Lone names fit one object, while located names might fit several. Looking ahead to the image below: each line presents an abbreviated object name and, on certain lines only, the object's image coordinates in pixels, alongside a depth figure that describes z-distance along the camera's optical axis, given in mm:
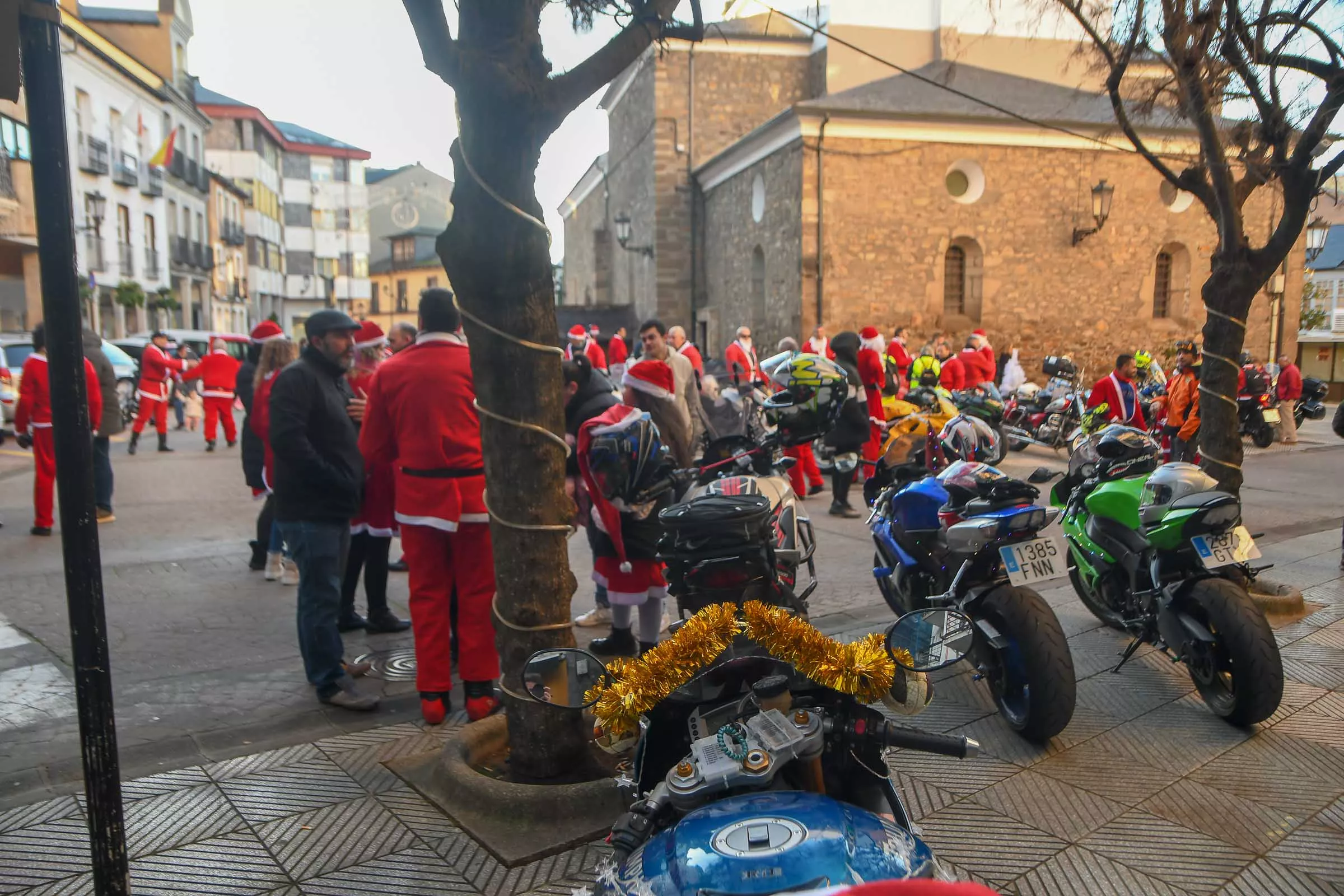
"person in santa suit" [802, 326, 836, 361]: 15109
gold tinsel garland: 2182
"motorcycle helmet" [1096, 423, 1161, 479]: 5047
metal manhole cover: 5055
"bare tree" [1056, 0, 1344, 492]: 5719
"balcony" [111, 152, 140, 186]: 33438
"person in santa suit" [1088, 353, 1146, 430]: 11586
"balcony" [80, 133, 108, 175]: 30781
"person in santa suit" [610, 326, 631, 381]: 17753
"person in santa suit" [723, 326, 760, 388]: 14225
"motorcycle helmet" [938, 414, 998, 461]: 5543
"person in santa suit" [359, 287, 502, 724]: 4254
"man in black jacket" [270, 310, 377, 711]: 4480
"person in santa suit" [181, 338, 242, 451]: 14555
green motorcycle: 4074
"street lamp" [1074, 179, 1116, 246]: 22703
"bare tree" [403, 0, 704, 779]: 3213
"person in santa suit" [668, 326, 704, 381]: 12977
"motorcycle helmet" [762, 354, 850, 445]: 6039
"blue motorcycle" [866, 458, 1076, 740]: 3973
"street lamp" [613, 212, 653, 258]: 30094
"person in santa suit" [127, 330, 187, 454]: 14125
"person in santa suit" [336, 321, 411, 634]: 5668
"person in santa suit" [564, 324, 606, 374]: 16125
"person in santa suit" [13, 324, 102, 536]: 8062
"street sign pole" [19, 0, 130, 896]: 2305
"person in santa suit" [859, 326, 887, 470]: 10164
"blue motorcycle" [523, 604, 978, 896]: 1714
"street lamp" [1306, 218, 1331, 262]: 12917
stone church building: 22547
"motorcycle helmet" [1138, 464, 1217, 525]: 4512
